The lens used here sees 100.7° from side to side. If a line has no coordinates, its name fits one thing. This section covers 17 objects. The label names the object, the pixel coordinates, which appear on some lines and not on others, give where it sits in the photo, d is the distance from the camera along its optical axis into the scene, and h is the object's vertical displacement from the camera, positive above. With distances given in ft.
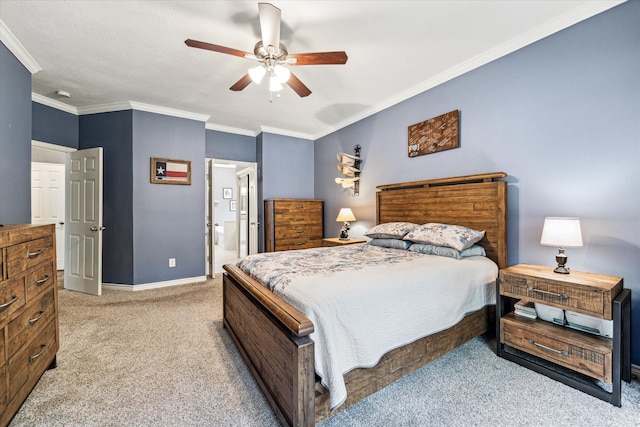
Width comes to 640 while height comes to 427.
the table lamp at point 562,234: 5.82 -0.49
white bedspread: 4.32 -1.67
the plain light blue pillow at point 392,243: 9.33 -1.16
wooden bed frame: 4.08 -2.37
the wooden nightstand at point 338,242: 13.03 -1.51
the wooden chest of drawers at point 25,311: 4.47 -1.97
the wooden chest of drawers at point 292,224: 15.10 -0.71
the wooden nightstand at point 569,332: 5.12 -2.67
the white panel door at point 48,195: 15.48 +1.00
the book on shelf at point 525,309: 6.59 -2.47
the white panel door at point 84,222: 12.00 -0.49
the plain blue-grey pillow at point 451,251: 7.69 -1.19
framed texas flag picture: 13.07 +2.05
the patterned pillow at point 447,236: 7.72 -0.74
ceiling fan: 6.09 +3.95
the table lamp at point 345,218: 13.61 -0.33
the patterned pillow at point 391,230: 9.64 -0.71
